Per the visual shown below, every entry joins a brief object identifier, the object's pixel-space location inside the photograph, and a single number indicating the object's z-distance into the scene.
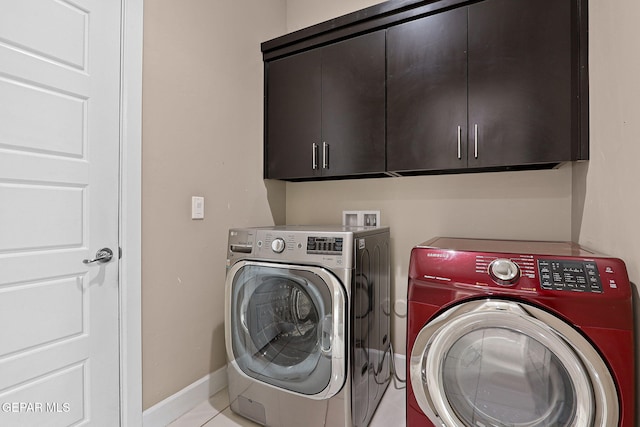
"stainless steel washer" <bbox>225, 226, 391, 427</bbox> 1.29
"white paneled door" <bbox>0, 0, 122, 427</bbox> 1.08
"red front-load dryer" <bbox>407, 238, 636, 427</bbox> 0.92
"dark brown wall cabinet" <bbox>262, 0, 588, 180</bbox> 1.36
